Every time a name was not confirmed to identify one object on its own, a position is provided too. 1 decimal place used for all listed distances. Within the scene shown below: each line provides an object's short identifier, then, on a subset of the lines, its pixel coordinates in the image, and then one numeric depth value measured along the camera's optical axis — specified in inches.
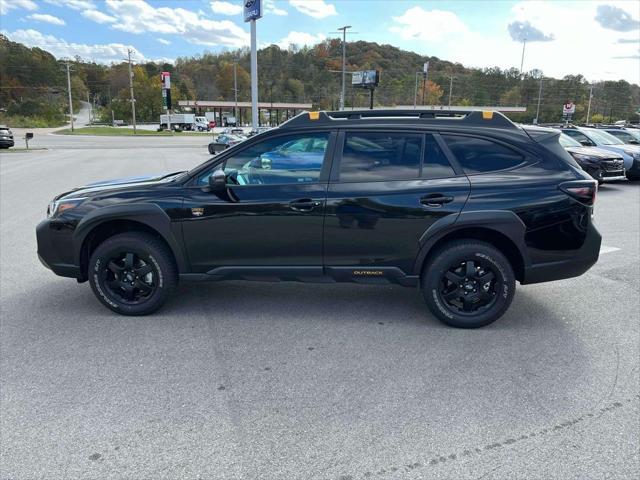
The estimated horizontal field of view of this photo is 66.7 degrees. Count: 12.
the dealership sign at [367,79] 1675.0
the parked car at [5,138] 1067.9
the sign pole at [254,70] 933.2
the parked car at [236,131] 1483.8
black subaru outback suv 156.6
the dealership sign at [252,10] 904.9
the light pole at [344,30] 1877.5
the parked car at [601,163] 518.9
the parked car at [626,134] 718.6
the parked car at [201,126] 3280.0
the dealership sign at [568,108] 1467.8
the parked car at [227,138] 1232.2
